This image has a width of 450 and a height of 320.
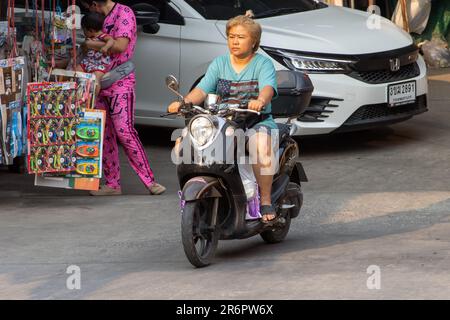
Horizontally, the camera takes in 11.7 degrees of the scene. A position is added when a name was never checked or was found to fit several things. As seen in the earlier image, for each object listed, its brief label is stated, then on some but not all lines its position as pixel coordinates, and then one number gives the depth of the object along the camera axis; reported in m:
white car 19.64
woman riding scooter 13.09
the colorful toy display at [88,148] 16.41
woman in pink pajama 17.00
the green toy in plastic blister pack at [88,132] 16.41
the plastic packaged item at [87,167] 16.43
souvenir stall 16.18
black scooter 12.56
